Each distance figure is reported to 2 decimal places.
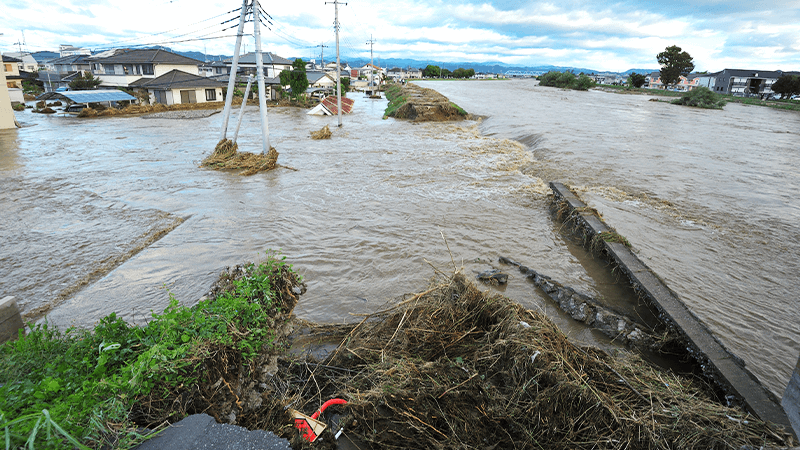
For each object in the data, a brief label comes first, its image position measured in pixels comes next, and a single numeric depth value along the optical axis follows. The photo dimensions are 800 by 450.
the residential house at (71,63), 47.84
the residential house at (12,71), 38.04
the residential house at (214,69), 61.46
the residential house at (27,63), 67.46
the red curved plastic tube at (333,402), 3.59
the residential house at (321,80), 66.31
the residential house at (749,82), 75.06
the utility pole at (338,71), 25.72
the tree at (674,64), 79.00
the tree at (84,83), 38.22
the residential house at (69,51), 85.05
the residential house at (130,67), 41.22
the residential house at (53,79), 44.37
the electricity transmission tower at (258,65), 14.65
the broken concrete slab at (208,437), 2.63
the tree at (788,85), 60.84
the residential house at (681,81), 114.64
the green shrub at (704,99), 46.30
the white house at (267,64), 55.31
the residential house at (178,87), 37.50
